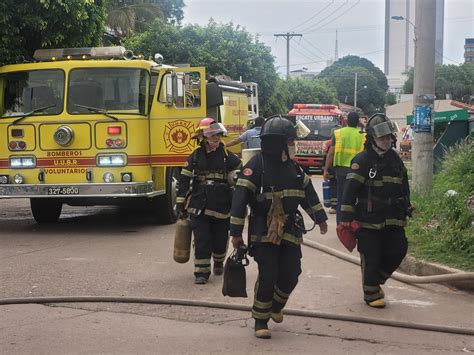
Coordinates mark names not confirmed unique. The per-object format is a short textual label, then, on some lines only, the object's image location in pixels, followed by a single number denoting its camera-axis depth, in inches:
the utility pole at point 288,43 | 2225.6
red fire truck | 864.9
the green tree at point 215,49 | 1010.1
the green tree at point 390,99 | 3880.4
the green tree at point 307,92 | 2239.2
